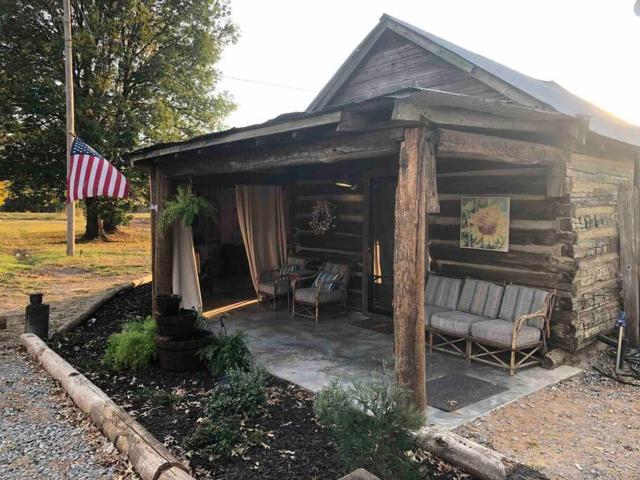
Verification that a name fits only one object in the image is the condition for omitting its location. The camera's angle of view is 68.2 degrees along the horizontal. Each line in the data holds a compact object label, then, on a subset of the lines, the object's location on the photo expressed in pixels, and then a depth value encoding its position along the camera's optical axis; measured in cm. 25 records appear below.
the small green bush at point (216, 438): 334
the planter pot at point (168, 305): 516
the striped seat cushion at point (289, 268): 838
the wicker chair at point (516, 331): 503
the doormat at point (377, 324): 686
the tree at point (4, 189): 1647
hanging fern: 612
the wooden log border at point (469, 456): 284
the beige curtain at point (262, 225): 836
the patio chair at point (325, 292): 740
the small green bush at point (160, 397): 426
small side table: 792
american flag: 677
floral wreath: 821
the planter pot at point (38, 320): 630
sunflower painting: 586
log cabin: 353
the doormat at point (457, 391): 424
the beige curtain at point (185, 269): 746
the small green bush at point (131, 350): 520
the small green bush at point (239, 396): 392
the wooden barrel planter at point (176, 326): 504
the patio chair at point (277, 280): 820
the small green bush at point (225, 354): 489
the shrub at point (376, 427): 275
